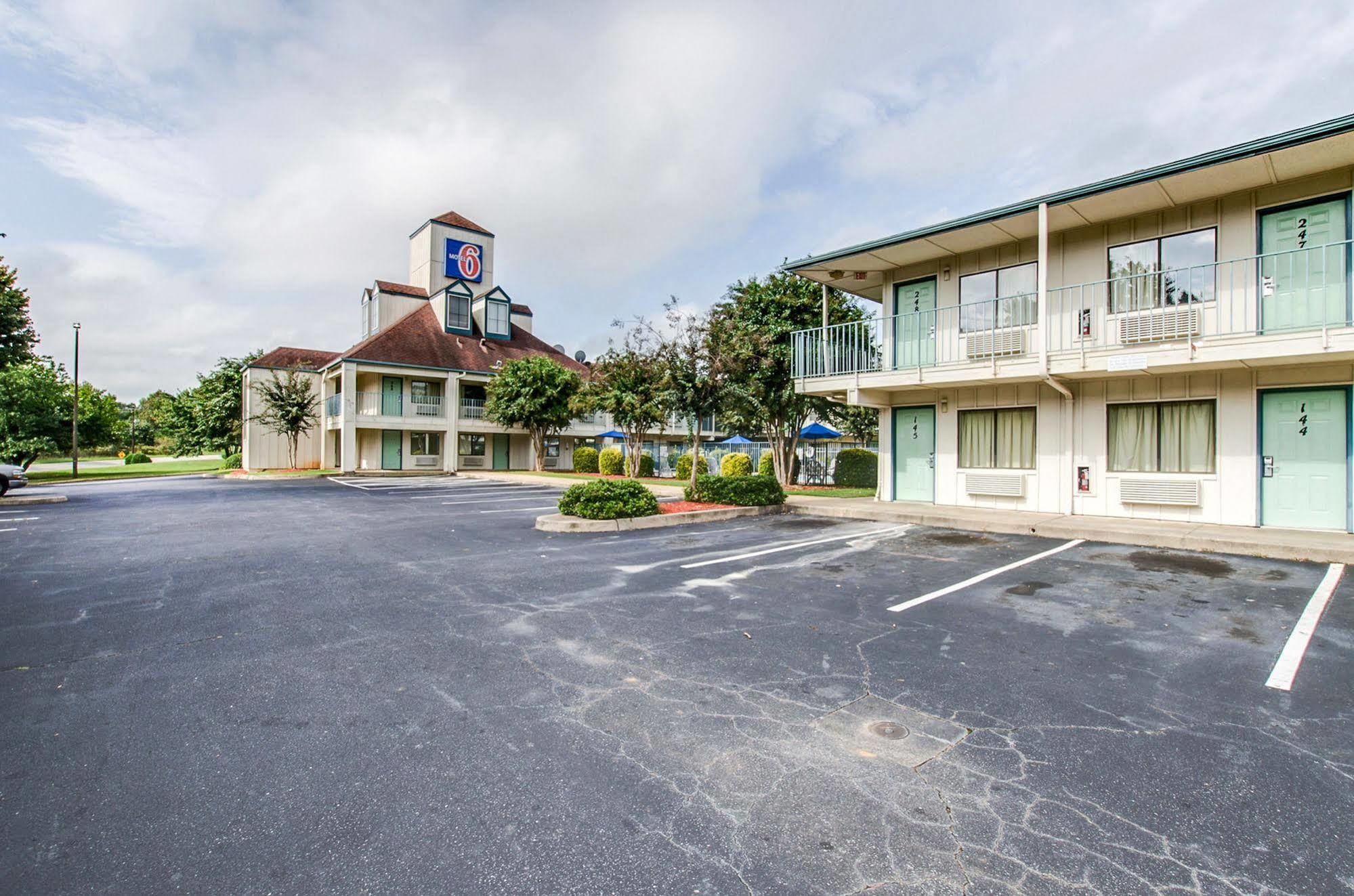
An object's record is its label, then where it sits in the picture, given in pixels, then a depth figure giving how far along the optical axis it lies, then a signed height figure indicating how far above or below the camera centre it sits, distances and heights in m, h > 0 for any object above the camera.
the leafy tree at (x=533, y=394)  31.27 +2.75
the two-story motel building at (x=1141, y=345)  10.41 +2.01
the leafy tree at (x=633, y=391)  17.11 +1.86
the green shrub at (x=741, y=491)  14.32 -0.98
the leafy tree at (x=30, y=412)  22.50 +1.33
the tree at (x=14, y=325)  30.59 +6.10
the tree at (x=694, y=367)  15.62 +2.06
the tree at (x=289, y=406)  32.44 +2.22
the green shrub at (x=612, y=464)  28.59 -0.71
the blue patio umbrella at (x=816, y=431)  22.34 +0.62
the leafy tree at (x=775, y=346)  19.06 +3.10
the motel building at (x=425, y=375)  32.09 +3.88
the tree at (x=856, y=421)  22.12 +1.05
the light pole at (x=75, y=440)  30.03 +0.40
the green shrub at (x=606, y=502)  11.77 -1.02
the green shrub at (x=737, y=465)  22.17 -0.60
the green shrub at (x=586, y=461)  32.81 -0.64
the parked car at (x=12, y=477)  17.89 -0.89
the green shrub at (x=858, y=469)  21.02 -0.69
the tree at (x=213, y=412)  41.16 +2.42
